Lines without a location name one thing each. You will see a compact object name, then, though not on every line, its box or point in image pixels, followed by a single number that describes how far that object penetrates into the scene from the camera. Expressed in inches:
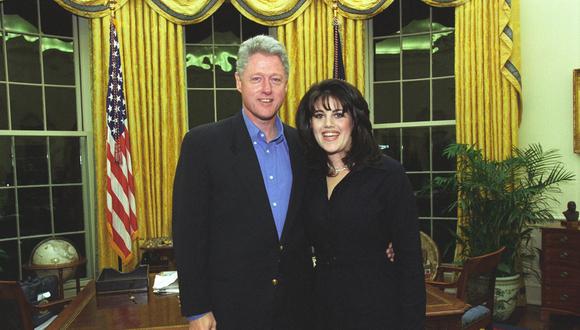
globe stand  150.8
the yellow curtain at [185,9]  174.6
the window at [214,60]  196.2
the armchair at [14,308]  79.0
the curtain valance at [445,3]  171.6
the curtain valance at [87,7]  162.4
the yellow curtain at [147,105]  171.9
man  64.0
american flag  162.2
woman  62.6
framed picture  160.2
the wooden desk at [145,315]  72.4
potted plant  150.0
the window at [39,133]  168.4
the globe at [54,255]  153.8
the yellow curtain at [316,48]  184.7
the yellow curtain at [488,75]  165.3
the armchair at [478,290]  90.0
